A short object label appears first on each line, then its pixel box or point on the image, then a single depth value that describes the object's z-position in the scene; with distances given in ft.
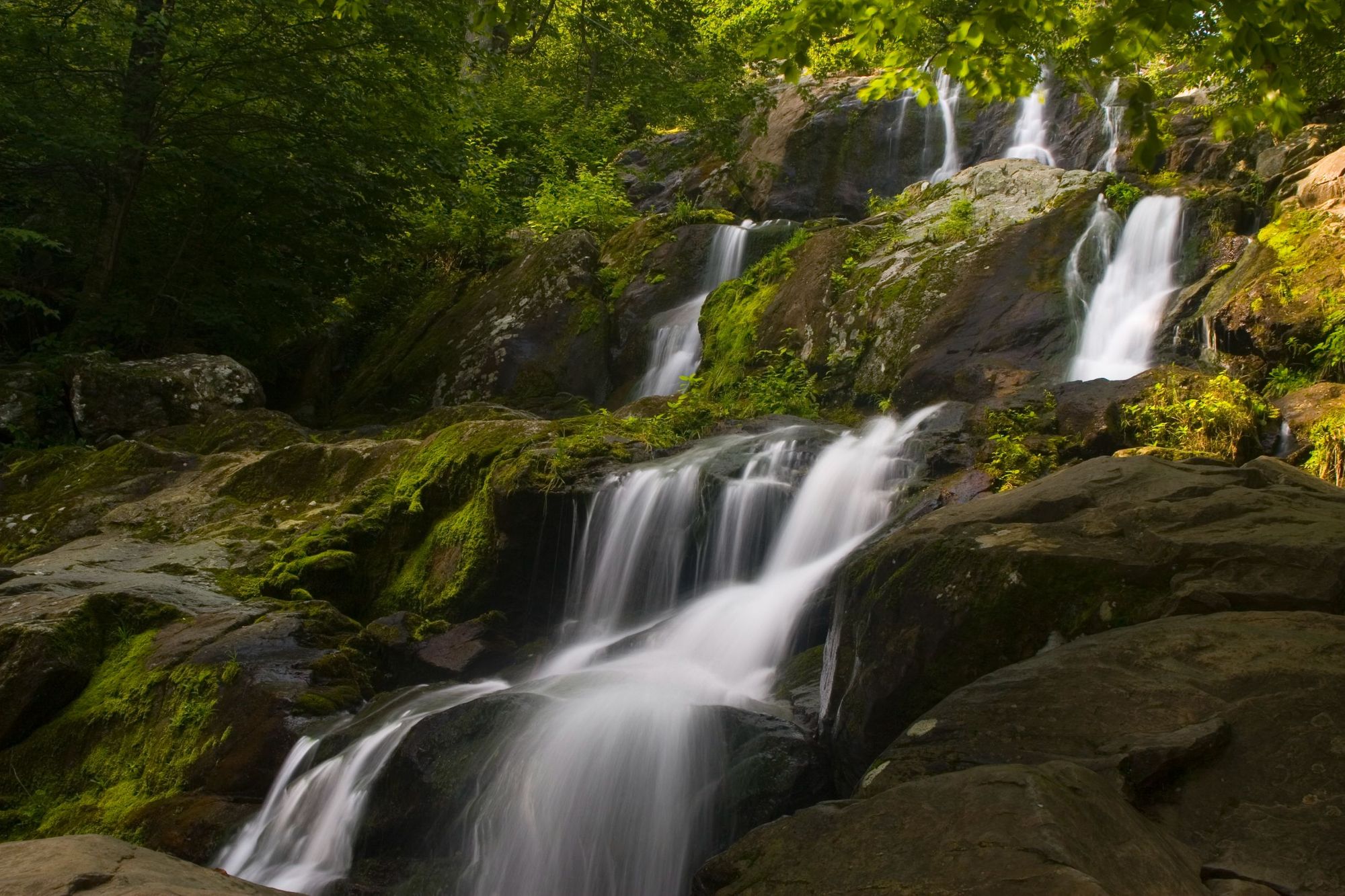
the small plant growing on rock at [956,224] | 38.81
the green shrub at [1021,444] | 22.61
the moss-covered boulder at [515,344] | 44.39
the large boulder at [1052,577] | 12.39
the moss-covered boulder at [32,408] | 40.19
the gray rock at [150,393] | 39.24
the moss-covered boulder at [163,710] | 19.22
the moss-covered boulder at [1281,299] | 26.78
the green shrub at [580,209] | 55.77
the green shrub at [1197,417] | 23.00
